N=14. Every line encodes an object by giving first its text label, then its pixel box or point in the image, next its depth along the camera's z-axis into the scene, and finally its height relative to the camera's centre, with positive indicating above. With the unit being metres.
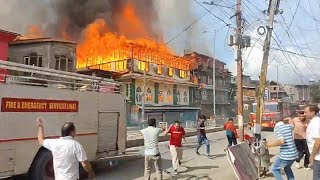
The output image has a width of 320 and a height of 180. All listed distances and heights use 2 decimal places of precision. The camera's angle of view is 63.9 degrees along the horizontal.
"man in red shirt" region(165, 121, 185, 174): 7.31 -1.12
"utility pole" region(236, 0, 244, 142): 9.53 +1.03
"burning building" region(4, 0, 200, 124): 21.01 +4.83
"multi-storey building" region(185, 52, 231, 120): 36.74 +2.77
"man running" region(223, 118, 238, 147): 10.06 -1.08
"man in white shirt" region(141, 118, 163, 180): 5.75 -0.99
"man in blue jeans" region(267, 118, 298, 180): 5.18 -0.96
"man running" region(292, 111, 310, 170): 7.42 -0.88
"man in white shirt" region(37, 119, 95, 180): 3.19 -0.64
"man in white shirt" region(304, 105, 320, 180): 4.00 -0.57
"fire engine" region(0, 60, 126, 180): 5.31 -0.25
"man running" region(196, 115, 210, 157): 10.11 -1.18
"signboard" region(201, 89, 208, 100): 36.69 +1.47
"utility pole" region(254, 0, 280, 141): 8.02 +0.88
